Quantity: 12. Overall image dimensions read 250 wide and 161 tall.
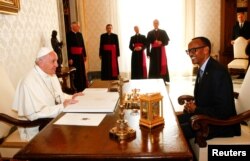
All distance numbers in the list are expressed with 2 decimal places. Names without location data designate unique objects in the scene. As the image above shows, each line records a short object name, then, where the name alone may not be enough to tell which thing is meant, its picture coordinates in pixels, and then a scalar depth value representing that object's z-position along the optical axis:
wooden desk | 1.24
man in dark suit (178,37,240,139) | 2.00
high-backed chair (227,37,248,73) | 5.90
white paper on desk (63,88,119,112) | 1.88
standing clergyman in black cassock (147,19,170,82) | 6.19
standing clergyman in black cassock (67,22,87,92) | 5.74
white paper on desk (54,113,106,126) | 1.65
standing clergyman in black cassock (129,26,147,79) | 6.35
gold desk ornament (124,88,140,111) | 1.94
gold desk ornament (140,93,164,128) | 1.51
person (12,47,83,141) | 2.08
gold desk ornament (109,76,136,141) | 1.40
